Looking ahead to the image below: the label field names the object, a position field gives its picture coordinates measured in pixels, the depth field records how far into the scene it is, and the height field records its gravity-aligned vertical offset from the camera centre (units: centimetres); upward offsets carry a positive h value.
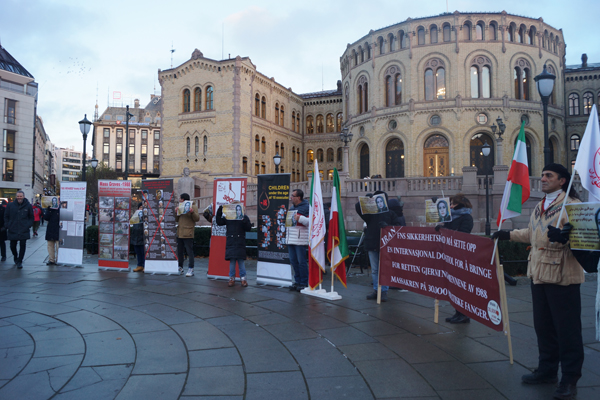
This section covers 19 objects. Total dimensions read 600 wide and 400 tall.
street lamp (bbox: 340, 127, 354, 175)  2270 +416
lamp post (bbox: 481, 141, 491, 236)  1738 +135
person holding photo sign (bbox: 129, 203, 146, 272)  1083 -60
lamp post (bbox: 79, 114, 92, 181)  1804 +393
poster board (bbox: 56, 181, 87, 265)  1176 -16
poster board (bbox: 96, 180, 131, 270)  1124 -18
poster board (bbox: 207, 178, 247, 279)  963 -23
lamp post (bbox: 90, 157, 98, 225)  2747 +353
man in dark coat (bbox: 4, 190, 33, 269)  1162 -22
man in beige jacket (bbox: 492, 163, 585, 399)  359 -70
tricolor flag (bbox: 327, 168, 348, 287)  776 -42
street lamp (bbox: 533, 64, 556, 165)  940 +304
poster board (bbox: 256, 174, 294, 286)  900 -35
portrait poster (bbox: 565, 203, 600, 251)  328 -9
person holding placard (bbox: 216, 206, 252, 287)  881 -66
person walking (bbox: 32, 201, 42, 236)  2244 +2
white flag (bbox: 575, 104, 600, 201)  359 +50
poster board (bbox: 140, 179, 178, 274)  1048 -37
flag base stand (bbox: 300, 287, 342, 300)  760 -151
